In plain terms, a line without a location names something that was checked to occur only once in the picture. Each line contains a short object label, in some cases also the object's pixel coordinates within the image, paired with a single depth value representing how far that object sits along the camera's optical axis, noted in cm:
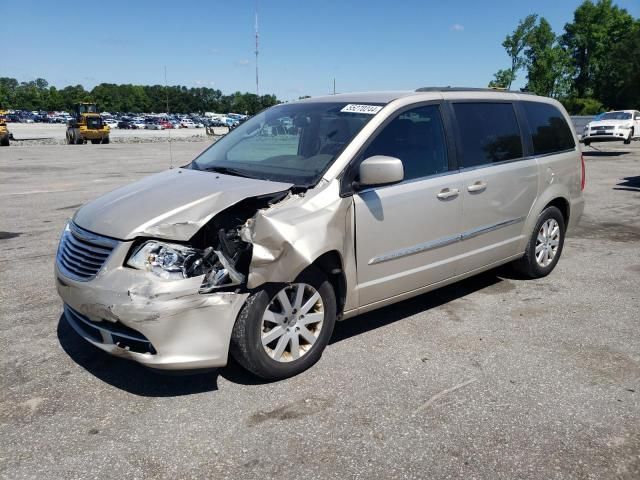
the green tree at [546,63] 8281
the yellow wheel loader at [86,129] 3356
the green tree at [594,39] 8518
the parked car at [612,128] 2331
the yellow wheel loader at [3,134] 2831
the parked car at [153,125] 7788
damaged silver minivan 311
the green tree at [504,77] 8488
